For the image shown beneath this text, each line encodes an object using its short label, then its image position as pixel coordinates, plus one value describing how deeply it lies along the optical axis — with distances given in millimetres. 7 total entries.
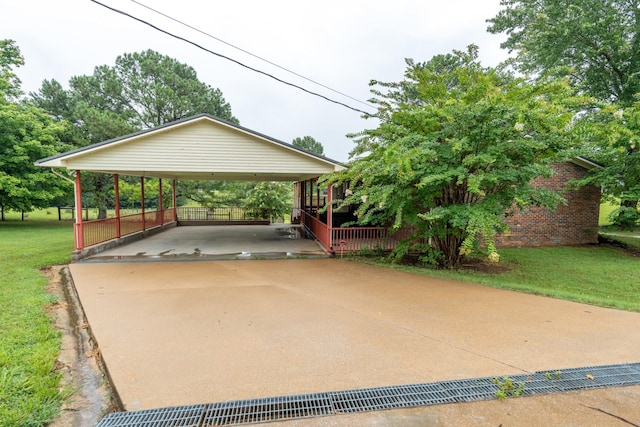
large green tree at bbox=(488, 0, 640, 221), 13062
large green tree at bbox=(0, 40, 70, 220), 14656
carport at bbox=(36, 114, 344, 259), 8258
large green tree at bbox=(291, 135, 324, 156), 35594
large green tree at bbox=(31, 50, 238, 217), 17953
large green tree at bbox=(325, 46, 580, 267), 5688
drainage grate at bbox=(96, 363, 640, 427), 2256
